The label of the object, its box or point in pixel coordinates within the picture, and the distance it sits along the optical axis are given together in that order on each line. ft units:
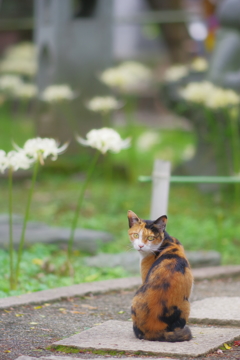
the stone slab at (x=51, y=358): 18.65
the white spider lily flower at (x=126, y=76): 62.26
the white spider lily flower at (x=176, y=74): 66.75
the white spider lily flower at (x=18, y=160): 27.90
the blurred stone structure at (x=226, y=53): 53.97
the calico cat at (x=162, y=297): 20.11
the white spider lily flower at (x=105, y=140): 31.23
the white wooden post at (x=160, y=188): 31.90
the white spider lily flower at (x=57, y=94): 59.99
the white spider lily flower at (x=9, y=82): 71.79
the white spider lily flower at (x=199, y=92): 53.42
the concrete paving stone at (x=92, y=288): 26.34
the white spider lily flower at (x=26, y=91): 70.65
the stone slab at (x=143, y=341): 19.64
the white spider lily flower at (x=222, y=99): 51.00
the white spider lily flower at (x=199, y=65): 69.02
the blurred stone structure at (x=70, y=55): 69.02
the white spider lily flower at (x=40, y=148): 27.92
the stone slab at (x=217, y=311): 23.72
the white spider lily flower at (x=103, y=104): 54.51
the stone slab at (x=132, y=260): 36.19
